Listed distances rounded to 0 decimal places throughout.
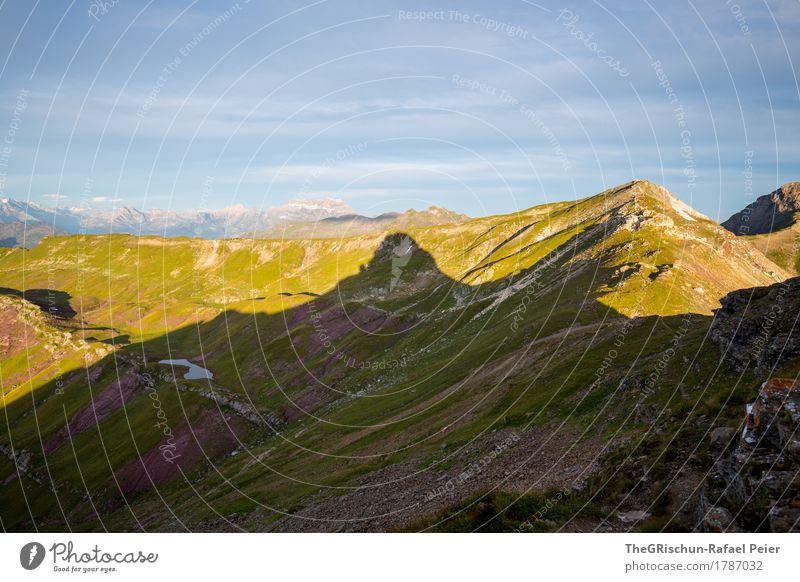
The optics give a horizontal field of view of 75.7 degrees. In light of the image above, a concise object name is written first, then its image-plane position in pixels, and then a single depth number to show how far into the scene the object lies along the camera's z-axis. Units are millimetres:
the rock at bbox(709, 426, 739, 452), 26234
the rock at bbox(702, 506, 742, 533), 20812
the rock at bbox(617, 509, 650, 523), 24989
